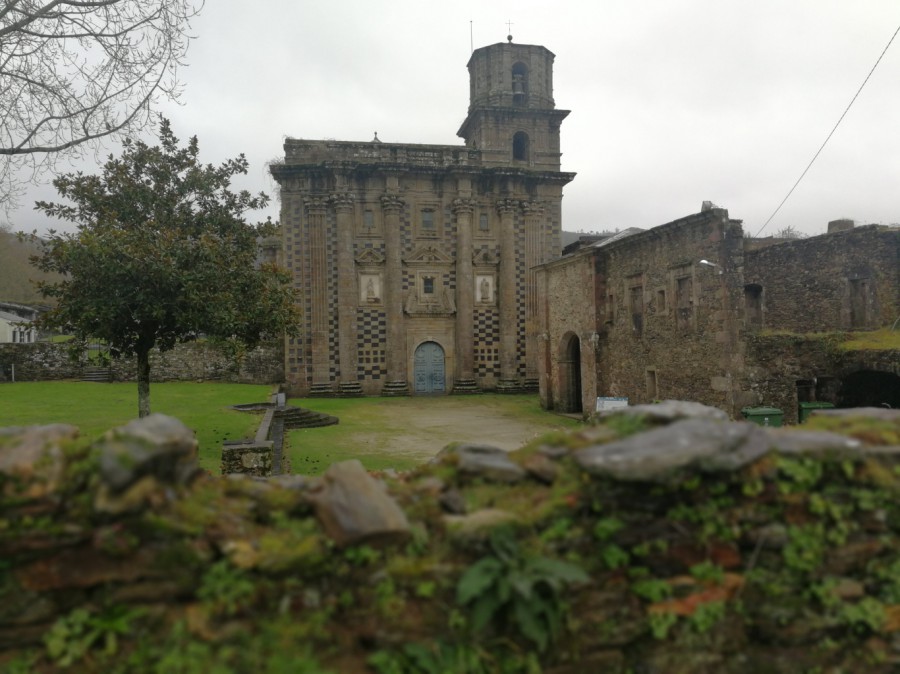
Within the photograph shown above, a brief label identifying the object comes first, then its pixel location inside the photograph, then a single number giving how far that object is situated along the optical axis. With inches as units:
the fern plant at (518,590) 106.9
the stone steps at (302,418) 733.9
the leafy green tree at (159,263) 432.8
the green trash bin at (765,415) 496.4
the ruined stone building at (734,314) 531.2
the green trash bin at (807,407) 515.3
